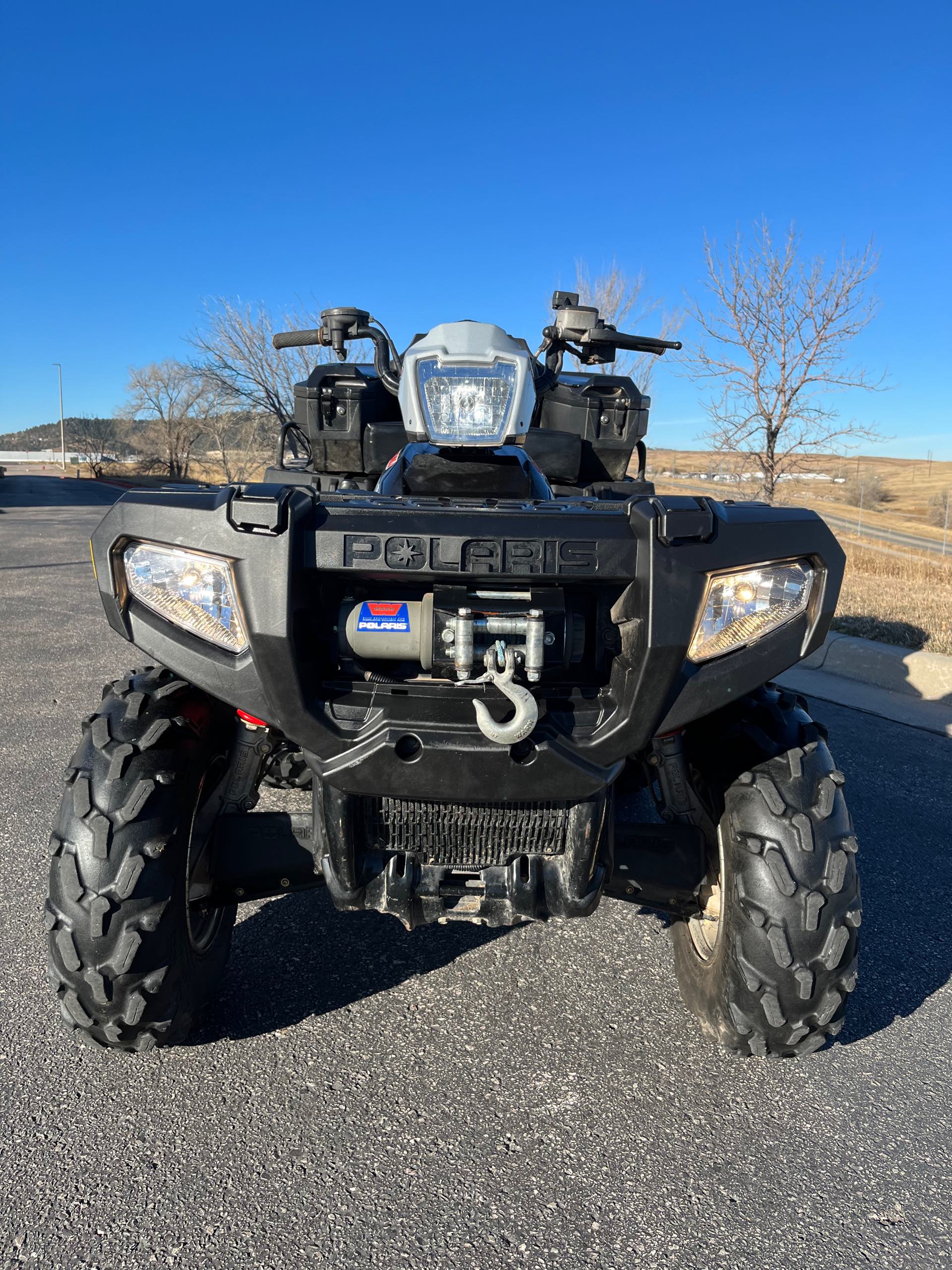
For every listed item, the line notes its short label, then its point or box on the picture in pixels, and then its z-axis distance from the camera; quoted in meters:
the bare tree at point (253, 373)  20.33
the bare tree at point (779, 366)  11.58
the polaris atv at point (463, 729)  1.81
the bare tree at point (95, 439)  73.75
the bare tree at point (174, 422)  50.66
